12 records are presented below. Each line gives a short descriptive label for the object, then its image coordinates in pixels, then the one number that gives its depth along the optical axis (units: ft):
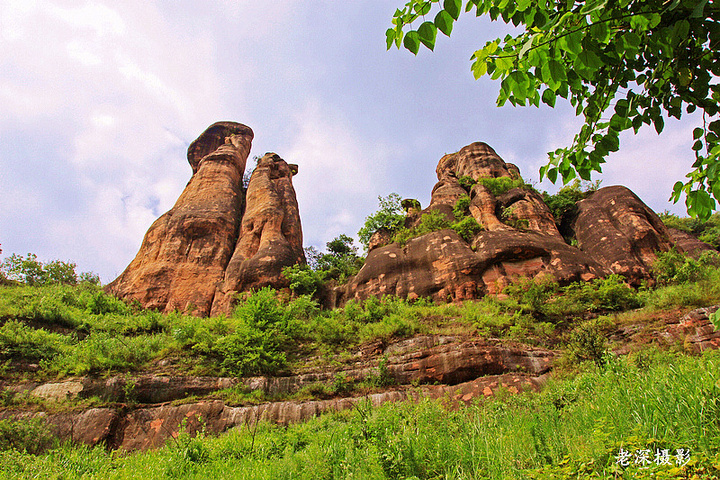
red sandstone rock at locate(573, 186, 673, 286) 57.26
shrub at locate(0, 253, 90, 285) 84.17
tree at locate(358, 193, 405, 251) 91.61
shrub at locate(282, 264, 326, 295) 69.46
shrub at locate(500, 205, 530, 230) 72.13
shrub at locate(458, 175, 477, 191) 103.38
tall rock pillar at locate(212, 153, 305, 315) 71.10
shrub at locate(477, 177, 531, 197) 87.00
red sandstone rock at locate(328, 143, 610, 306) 56.75
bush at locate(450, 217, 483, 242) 69.21
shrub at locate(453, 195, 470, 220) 84.17
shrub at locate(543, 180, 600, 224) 82.07
